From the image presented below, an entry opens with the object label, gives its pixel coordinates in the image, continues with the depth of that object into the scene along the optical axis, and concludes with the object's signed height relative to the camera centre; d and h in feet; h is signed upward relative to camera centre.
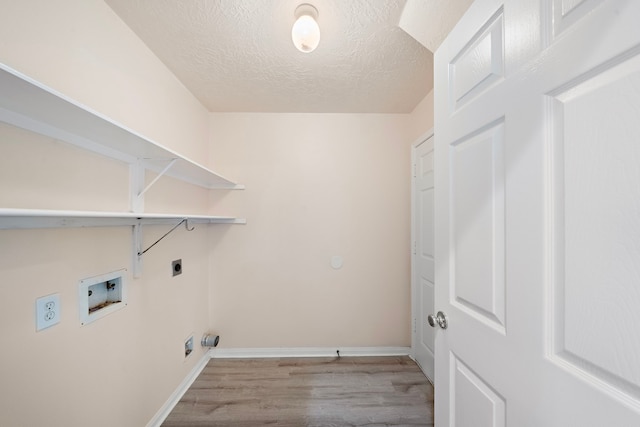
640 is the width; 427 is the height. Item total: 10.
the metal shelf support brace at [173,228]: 4.61 -0.30
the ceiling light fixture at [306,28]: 3.84 +2.97
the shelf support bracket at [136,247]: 4.45 -0.55
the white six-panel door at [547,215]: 1.42 +0.02
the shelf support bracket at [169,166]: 4.30 +0.90
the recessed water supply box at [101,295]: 3.54 -1.24
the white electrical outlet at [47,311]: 2.98 -1.17
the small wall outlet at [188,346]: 6.21 -3.33
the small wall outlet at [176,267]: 5.74 -1.18
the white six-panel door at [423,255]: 6.56 -1.04
